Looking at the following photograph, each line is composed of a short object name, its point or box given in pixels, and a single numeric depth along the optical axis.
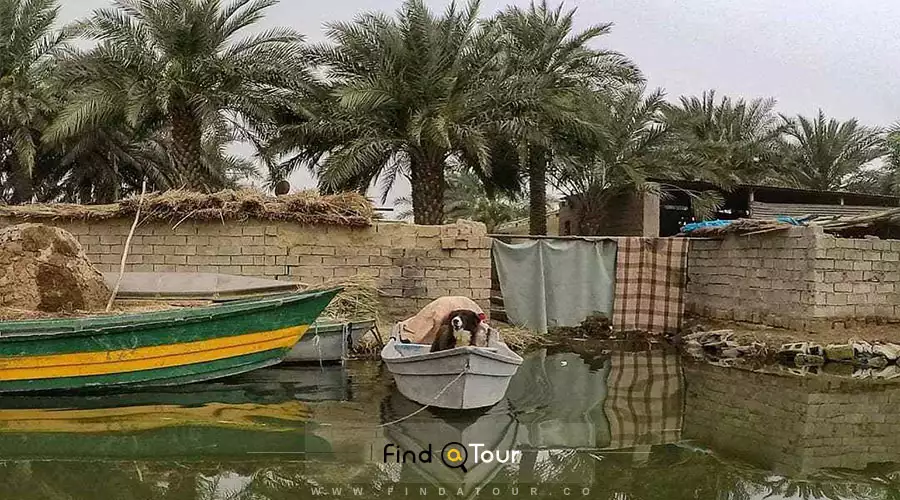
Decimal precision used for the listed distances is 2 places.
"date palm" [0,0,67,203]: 14.52
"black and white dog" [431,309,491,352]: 7.32
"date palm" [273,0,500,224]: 12.95
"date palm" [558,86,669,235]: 15.47
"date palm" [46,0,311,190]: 12.59
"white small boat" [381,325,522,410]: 6.77
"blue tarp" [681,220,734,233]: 12.69
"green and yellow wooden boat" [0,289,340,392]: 7.45
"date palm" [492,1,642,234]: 13.67
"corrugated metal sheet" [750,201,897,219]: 17.94
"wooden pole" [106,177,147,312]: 9.04
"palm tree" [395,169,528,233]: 24.38
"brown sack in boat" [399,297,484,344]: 8.21
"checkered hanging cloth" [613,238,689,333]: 12.57
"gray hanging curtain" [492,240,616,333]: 12.37
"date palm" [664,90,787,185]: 19.58
